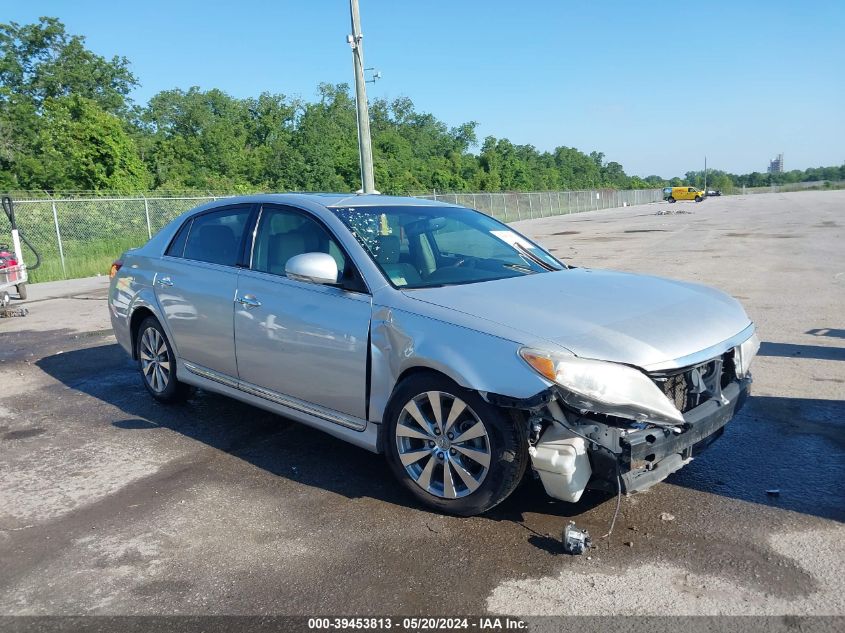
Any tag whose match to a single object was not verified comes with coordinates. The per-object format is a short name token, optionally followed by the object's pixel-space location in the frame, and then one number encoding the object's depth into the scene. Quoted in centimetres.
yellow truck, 7656
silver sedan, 323
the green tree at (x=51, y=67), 5188
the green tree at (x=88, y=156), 3094
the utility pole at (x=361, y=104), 1502
